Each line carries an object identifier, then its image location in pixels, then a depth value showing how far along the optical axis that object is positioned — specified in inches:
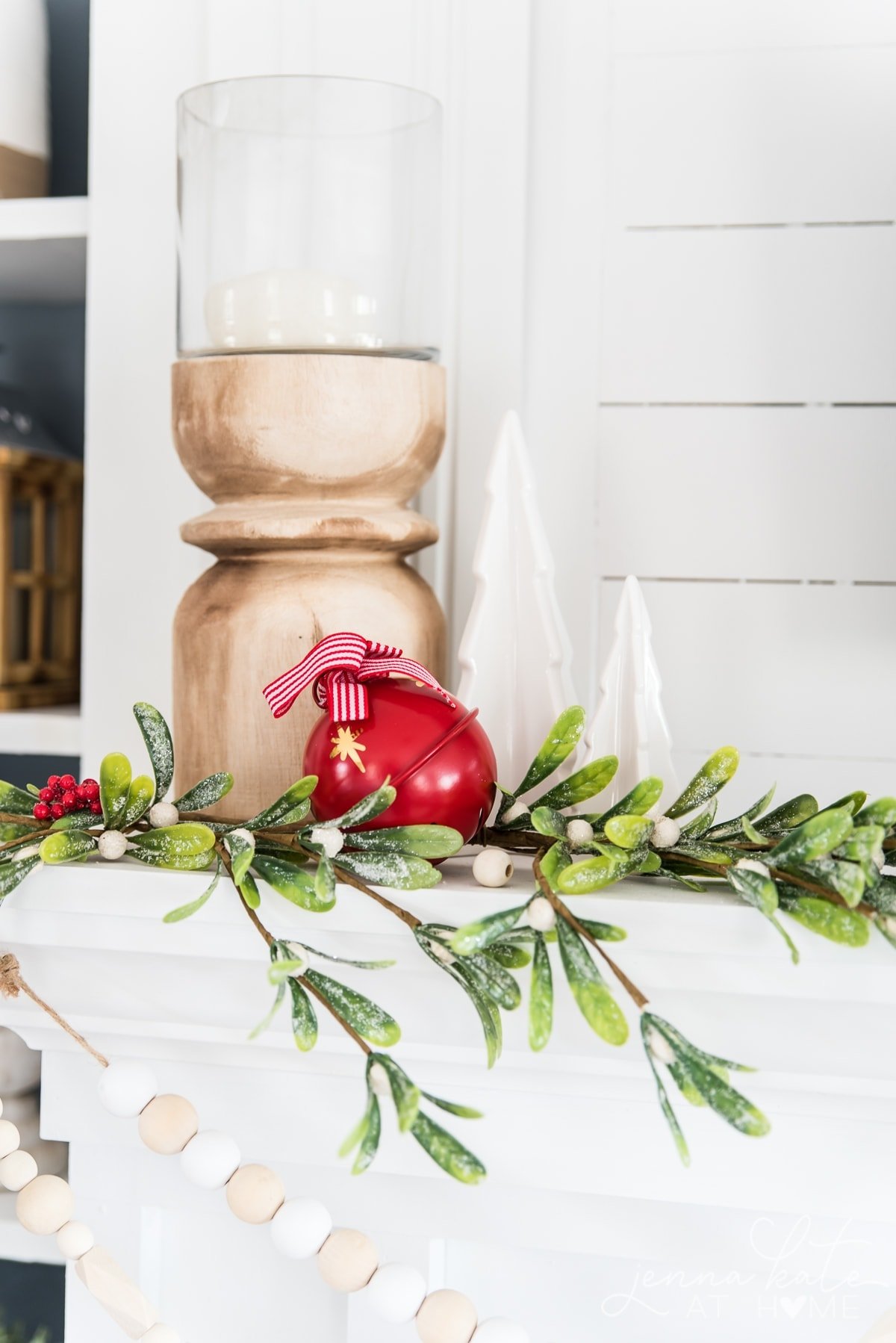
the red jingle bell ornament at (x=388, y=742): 20.2
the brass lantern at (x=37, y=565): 34.3
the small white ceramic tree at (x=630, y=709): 23.4
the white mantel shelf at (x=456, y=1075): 19.5
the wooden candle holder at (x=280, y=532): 23.7
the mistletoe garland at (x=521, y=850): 17.6
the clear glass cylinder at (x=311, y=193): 25.8
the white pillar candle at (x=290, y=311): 24.1
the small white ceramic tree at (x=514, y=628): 24.3
